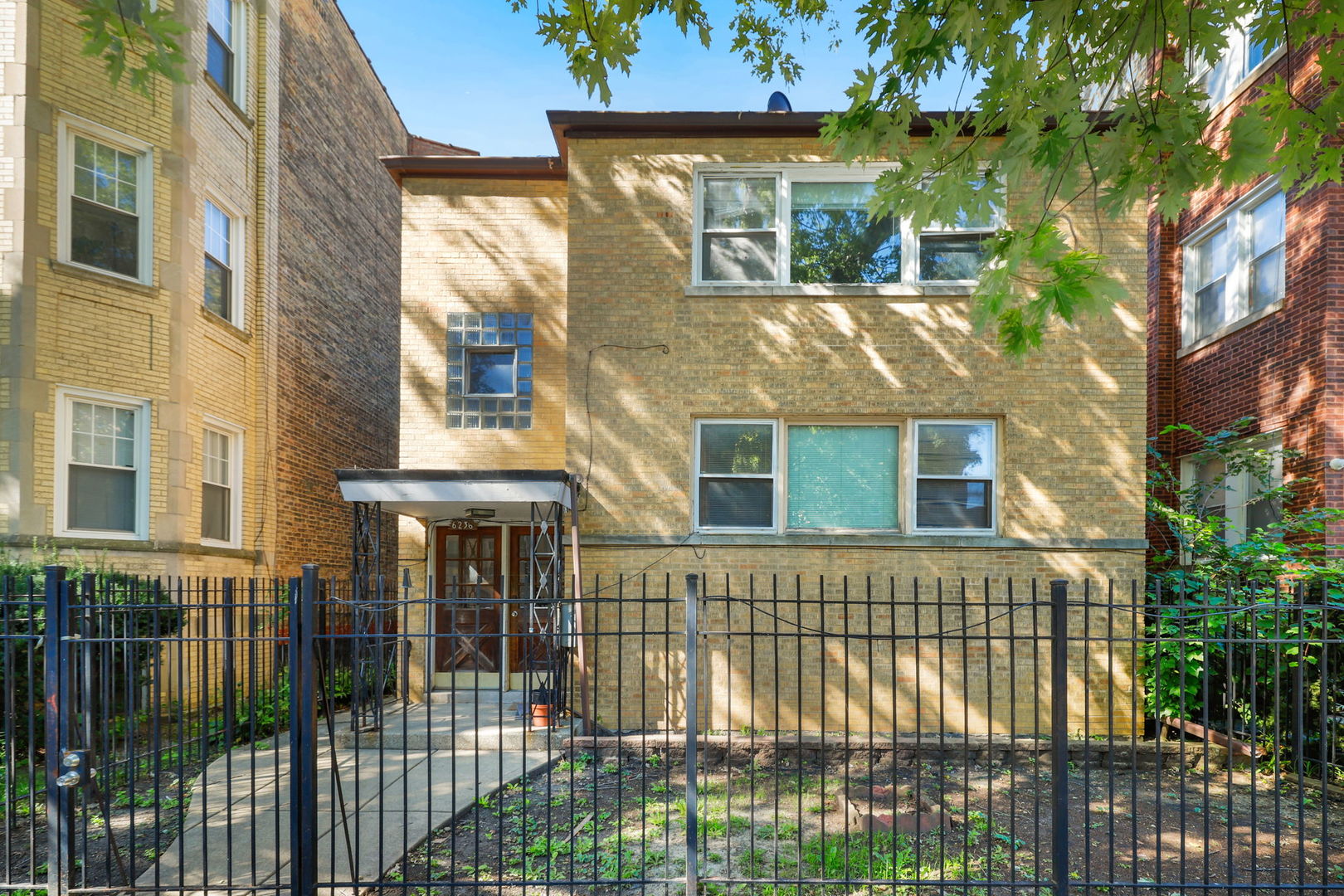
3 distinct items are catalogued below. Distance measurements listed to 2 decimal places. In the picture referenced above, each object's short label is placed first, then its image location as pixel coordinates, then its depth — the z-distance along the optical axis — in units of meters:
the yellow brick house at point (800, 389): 9.25
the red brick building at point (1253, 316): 9.32
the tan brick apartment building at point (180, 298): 9.18
